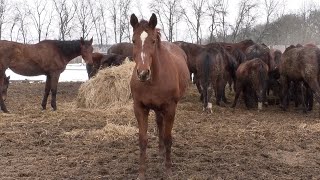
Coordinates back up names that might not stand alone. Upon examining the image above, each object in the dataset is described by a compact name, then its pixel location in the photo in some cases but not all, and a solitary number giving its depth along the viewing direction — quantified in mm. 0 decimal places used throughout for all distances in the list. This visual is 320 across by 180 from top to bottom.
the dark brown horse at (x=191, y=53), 12891
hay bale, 11500
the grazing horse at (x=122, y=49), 17538
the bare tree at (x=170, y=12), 39750
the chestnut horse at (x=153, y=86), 4664
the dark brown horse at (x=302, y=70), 9984
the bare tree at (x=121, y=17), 43669
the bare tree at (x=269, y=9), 44128
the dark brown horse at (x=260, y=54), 13367
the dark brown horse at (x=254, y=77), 11031
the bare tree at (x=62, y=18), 43125
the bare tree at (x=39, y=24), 46344
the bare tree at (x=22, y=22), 46969
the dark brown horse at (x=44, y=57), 10383
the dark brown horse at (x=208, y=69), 10977
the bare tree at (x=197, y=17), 38884
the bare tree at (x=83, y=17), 46156
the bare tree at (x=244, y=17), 38688
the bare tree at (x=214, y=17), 37406
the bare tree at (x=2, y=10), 42416
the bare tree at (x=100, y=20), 48250
